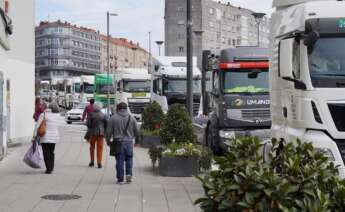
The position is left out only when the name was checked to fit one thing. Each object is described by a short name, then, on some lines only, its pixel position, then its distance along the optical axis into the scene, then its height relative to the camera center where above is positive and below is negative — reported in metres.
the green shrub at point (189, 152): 14.00 -1.45
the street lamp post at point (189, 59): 18.47 +0.82
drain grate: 10.85 -1.90
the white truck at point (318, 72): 9.37 +0.22
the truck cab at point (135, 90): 38.69 -0.20
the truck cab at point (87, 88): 52.80 -0.14
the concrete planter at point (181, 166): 13.90 -1.73
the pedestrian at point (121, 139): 12.84 -1.07
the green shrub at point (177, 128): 15.27 -0.99
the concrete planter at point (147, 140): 22.03 -1.88
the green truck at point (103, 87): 48.44 -0.02
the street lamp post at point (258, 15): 32.54 +3.67
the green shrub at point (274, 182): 5.04 -0.79
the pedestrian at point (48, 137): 14.48 -1.14
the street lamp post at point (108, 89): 44.19 -0.17
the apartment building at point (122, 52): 180.38 +10.06
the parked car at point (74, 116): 46.62 -2.13
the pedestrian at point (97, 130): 16.00 -1.09
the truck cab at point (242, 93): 17.84 -0.18
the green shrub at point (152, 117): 23.23 -1.12
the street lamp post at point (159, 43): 55.18 +3.78
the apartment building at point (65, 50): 167.50 +10.10
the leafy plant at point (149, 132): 22.26 -1.61
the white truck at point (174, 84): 28.91 +0.12
